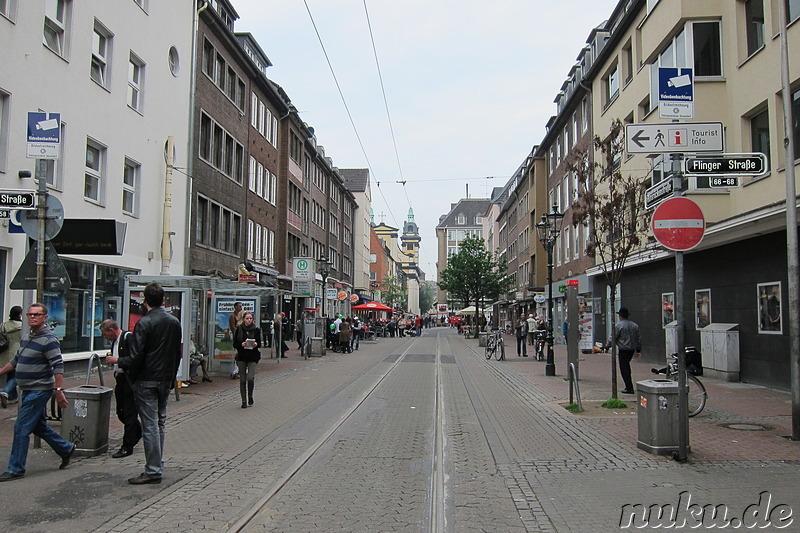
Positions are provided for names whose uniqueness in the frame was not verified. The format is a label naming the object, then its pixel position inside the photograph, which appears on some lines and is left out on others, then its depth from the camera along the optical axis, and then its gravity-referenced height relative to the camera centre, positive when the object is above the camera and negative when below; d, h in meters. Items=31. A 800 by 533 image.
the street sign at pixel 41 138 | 8.30 +2.15
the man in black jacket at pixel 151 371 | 6.53 -0.58
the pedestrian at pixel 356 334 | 34.19 -1.09
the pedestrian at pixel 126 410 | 7.71 -1.15
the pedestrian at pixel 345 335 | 30.56 -1.03
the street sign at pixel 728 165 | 8.00 +1.80
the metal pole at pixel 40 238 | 8.16 +0.90
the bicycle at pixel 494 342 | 26.39 -1.13
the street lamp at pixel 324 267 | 33.07 +2.32
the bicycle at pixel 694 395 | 10.41 -1.28
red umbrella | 47.16 +0.42
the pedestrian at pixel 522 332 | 27.93 -0.77
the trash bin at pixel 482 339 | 36.15 -1.43
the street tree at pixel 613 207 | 12.34 +2.01
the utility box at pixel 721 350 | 16.30 -0.89
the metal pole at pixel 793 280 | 8.75 +0.47
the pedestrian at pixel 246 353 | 11.73 -0.73
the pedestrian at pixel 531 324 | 31.38 -0.48
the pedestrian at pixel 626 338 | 12.95 -0.46
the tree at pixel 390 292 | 87.88 +2.90
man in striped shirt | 6.69 -0.71
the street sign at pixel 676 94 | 7.92 +2.62
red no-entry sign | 7.69 +1.03
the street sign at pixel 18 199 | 8.25 +1.38
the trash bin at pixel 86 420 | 7.79 -1.27
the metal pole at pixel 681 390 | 7.56 -0.87
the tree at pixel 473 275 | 58.53 +3.43
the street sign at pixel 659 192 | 8.02 +1.52
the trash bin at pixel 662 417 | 7.89 -1.22
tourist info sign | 7.92 +2.10
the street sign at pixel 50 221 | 8.24 +1.11
